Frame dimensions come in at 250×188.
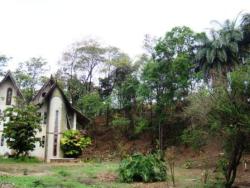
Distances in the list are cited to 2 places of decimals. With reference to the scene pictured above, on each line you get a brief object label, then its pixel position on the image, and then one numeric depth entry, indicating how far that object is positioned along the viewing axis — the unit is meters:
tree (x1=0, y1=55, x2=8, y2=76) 34.56
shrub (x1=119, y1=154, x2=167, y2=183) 17.44
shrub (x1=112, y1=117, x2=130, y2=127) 38.00
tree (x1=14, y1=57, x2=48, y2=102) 45.12
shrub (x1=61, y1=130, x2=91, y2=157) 34.84
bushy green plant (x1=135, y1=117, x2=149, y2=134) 36.41
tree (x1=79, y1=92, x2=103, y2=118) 41.44
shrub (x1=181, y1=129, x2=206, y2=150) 15.66
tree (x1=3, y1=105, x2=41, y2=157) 29.92
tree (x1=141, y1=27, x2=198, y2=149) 34.22
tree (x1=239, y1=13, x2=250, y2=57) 38.31
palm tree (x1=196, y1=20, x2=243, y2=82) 36.47
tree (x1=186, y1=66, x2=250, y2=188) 13.64
